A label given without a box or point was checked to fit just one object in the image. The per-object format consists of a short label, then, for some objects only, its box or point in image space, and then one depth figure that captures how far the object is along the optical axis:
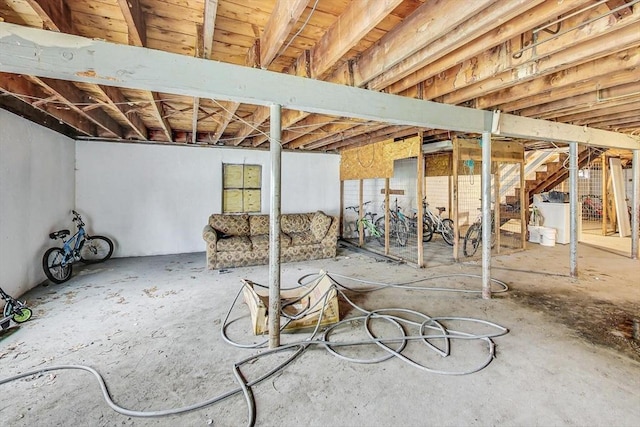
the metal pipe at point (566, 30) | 1.69
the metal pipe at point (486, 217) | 3.46
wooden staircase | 7.27
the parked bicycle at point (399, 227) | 6.67
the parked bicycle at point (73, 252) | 3.93
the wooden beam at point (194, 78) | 1.68
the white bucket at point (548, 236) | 6.32
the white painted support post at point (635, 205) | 5.30
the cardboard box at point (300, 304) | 2.60
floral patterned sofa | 4.71
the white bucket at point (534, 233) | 6.66
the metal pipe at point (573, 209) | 4.11
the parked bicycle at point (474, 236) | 5.65
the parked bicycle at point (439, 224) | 6.49
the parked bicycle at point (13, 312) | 2.62
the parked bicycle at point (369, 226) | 6.73
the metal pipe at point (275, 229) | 2.37
